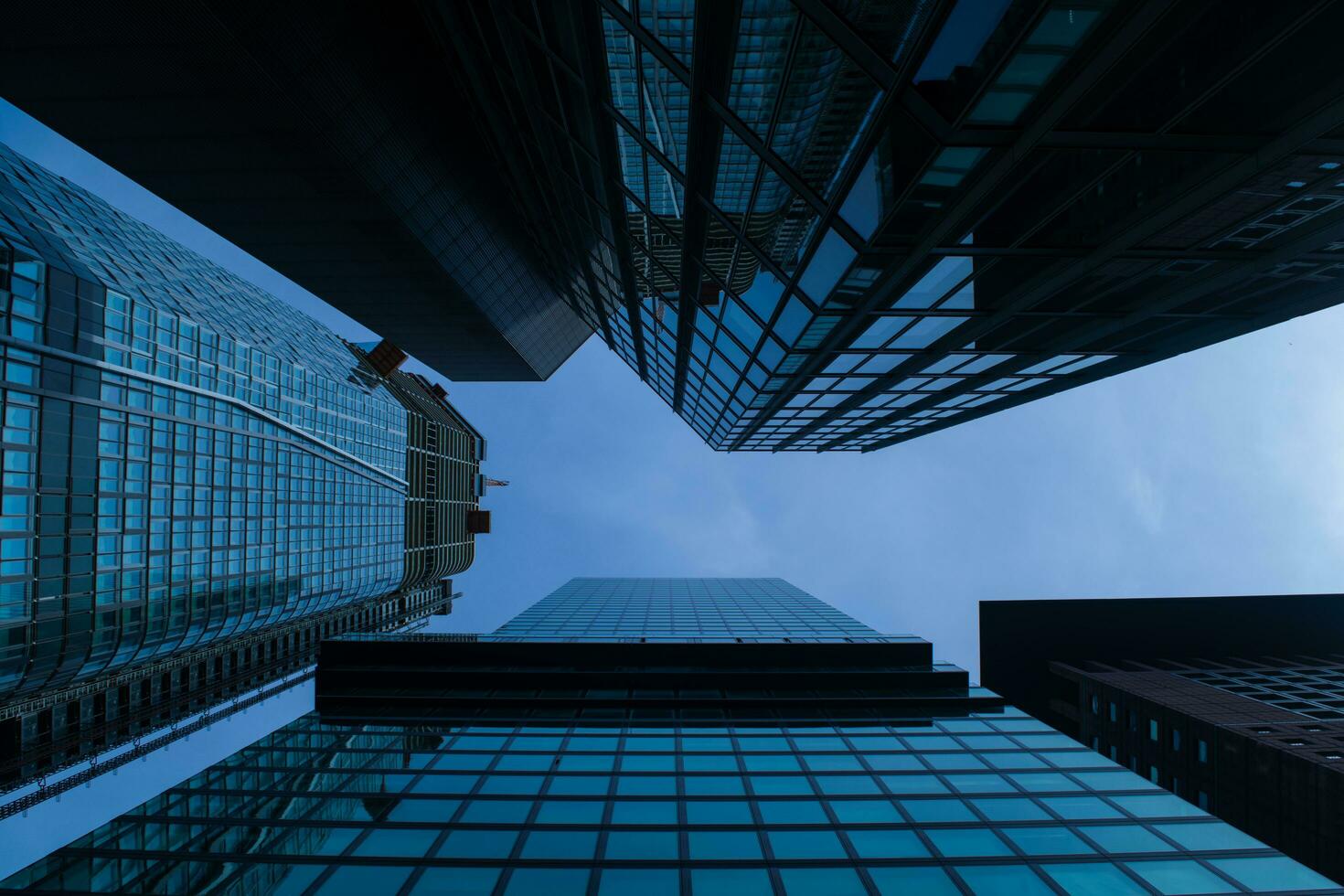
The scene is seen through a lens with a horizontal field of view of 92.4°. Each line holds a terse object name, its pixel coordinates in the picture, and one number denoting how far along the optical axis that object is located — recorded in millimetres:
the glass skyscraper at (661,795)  12742
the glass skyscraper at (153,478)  38469
